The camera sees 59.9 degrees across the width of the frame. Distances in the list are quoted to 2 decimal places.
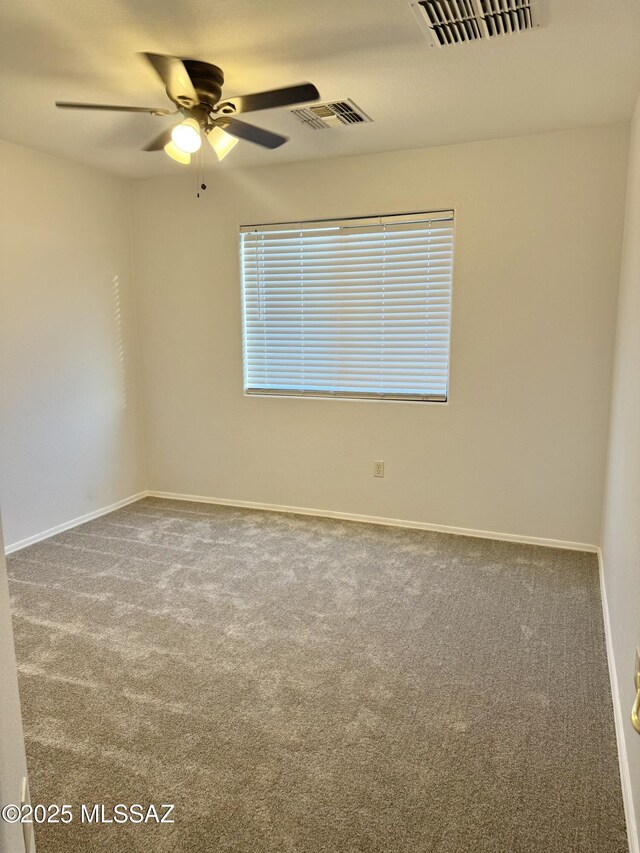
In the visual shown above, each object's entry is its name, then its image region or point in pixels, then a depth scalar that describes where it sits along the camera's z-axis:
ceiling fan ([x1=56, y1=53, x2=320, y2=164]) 2.12
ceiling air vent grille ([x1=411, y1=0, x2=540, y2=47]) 1.92
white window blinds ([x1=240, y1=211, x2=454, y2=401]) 3.80
